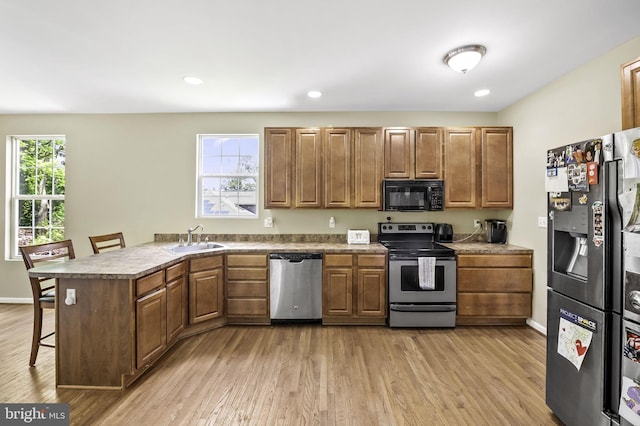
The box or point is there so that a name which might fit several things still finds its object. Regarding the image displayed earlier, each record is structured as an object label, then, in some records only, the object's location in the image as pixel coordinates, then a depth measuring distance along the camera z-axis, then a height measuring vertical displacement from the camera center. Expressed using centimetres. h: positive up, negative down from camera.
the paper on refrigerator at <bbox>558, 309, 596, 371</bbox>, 154 -70
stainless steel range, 317 -85
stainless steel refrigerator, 143 -38
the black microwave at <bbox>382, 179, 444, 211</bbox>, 351 +23
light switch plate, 303 -9
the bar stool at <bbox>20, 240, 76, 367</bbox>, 227 -71
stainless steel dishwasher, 324 -84
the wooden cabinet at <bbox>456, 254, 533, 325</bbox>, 319 -82
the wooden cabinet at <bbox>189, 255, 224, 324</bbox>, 296 -82
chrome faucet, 350 -30
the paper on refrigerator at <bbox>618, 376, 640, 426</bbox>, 130 -88
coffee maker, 361 -24
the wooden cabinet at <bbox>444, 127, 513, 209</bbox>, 351 +59
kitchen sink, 329 -42
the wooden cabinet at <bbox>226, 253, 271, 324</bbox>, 324 -82
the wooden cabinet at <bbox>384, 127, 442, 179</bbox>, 352 +75
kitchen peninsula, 211 -81
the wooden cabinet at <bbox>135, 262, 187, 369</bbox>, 221 -85
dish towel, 316 -68
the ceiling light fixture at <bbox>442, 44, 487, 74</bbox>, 223 +126
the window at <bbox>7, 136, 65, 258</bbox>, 397 +33
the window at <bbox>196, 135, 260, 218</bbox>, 395 +53
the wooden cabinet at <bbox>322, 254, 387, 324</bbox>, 322 -85
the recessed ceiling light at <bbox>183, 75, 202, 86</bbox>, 283 +134
